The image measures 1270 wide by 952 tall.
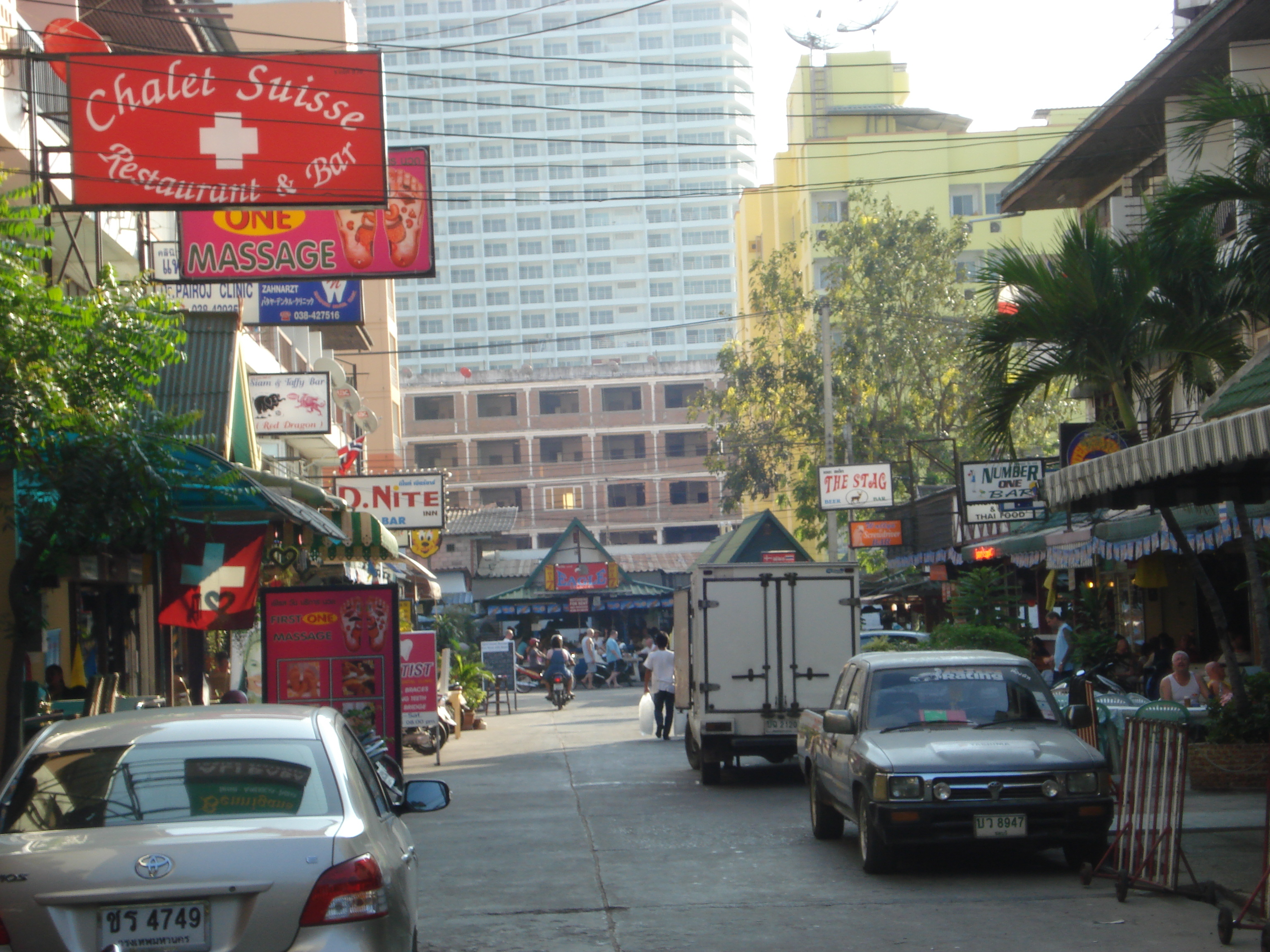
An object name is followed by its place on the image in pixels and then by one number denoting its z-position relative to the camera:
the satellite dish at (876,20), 73.19
